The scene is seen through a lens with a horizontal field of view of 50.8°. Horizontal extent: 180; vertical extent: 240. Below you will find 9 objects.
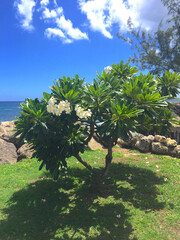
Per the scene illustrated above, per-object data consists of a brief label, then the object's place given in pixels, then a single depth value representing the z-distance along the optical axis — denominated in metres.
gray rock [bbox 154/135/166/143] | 10.76
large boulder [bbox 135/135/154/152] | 10.93
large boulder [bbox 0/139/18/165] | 9.38
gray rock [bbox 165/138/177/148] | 10.29
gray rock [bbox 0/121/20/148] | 10.73
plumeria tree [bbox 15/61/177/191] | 4.17
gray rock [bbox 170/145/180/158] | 9.91
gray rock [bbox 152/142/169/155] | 10.30
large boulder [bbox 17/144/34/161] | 9.85
